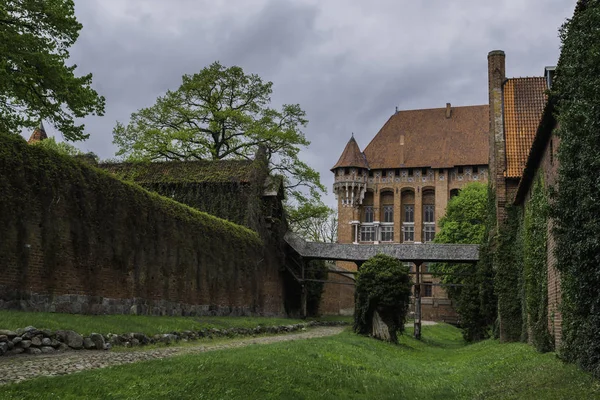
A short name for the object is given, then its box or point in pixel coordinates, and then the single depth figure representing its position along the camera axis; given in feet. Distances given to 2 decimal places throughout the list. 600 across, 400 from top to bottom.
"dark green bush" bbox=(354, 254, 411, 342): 82.94
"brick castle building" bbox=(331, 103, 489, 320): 236.63
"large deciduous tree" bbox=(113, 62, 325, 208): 135.54
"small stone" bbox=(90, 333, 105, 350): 40.63
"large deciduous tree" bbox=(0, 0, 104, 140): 58.03
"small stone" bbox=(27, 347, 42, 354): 35.14
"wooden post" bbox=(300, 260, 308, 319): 126.31
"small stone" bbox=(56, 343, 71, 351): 37.55
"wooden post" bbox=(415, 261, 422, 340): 105.81
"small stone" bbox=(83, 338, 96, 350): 39.81
